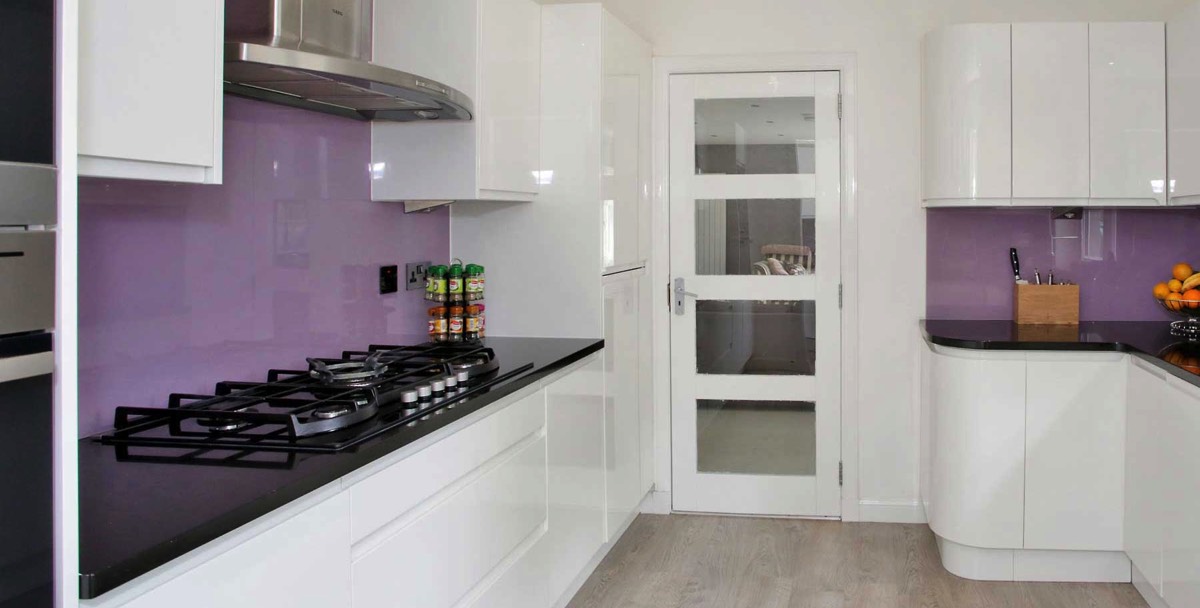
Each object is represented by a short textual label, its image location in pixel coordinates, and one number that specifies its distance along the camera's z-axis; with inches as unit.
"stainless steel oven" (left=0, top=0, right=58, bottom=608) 42.8
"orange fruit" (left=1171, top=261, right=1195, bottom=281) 155.3
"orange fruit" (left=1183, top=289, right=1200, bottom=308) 147.9
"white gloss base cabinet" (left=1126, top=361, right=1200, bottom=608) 118.3
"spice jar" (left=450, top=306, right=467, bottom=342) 141.6
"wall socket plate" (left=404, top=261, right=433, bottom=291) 138.2
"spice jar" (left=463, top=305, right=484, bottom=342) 142.4
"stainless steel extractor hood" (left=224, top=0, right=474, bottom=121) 85.0
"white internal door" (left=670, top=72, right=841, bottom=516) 179.9
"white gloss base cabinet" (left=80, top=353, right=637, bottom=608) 61.9
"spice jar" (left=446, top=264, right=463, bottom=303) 140.9
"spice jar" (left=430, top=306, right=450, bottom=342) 140.3
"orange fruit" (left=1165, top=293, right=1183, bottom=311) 150.3
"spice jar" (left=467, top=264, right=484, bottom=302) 141.3
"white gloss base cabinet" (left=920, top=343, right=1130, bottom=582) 144.9
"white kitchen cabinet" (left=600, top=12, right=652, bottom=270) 151.6
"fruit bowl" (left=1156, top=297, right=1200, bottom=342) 147.6
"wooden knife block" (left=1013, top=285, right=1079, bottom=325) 165.3
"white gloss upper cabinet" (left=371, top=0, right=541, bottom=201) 123.4
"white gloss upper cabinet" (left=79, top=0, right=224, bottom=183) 62.2
